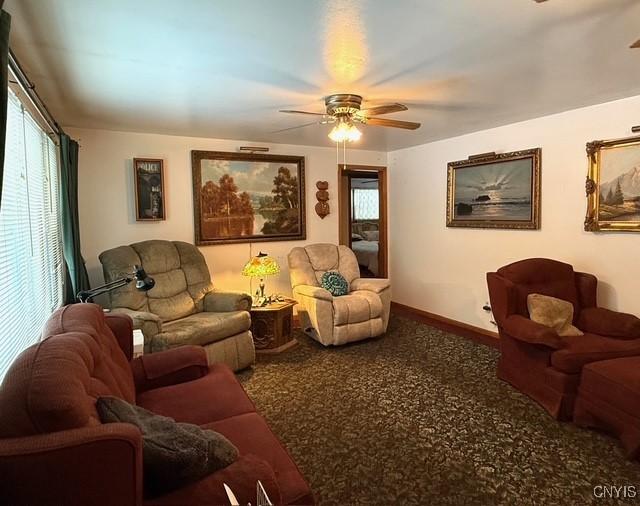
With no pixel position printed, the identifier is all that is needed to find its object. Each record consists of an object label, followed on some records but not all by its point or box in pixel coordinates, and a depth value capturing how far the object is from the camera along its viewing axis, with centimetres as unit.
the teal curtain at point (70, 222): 311
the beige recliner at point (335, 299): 411
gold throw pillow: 303
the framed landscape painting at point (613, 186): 315
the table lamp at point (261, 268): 409
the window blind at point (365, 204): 897
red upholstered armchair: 268
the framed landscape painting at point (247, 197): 454
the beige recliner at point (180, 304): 320
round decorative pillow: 448
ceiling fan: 283
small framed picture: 419
